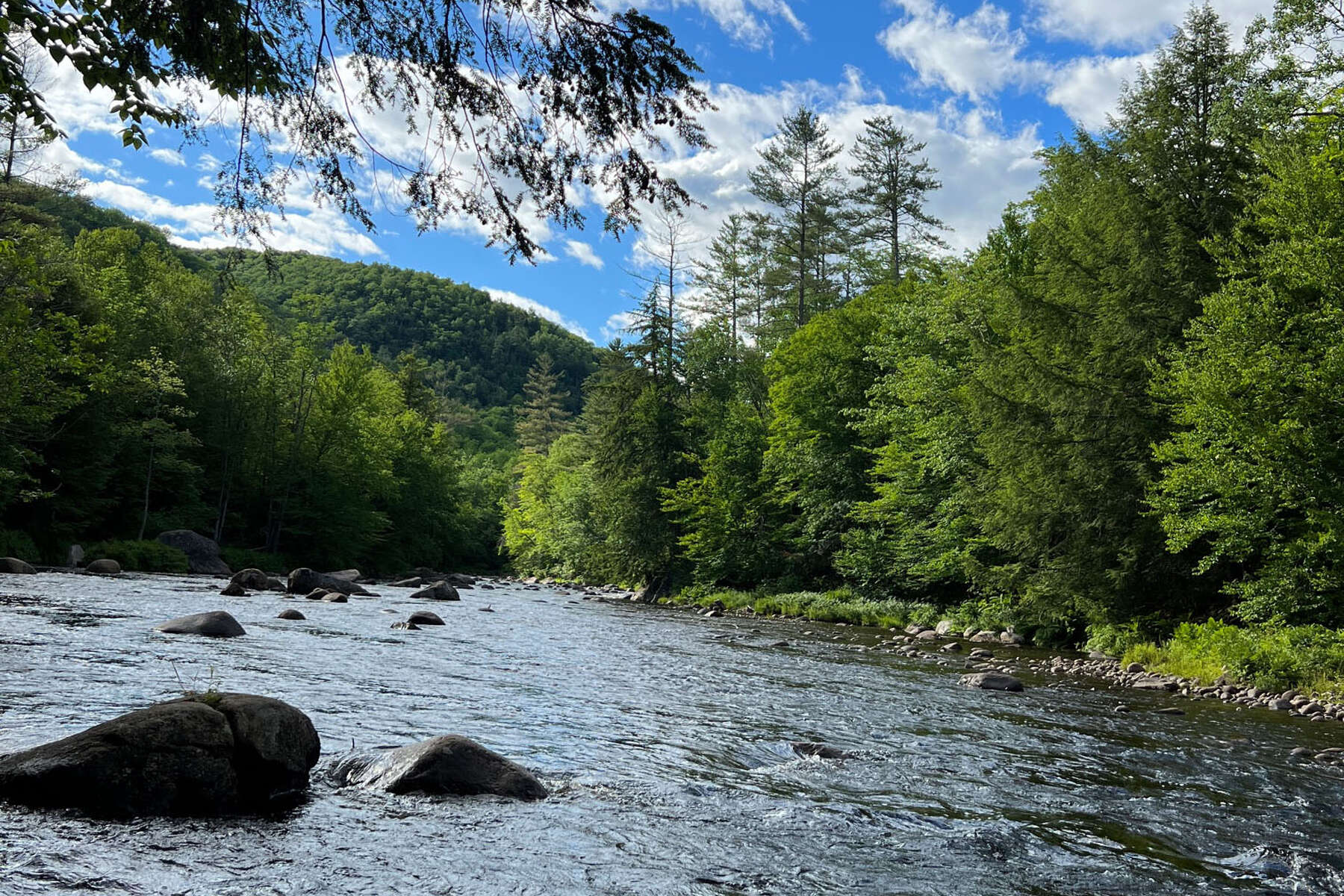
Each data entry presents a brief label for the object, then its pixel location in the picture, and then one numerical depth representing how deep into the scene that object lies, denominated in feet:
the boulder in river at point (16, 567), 84.17
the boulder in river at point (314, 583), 93.97
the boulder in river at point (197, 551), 118.83
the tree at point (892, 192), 153.38
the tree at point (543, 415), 305.53
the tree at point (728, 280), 184.14
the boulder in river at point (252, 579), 91.61
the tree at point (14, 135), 20.06
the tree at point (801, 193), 159.74
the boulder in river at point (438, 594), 102.68
